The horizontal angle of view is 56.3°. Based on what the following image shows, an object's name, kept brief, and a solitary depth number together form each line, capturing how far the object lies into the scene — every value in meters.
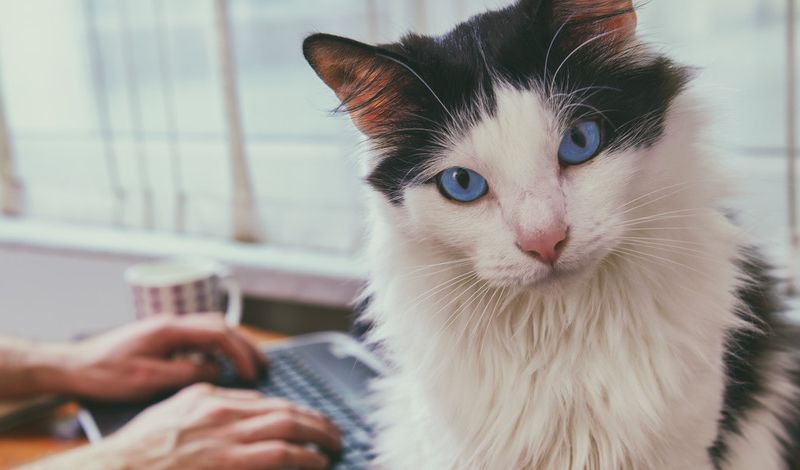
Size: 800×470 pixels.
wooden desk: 1.10
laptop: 1.02
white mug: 1.33
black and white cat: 0.62
